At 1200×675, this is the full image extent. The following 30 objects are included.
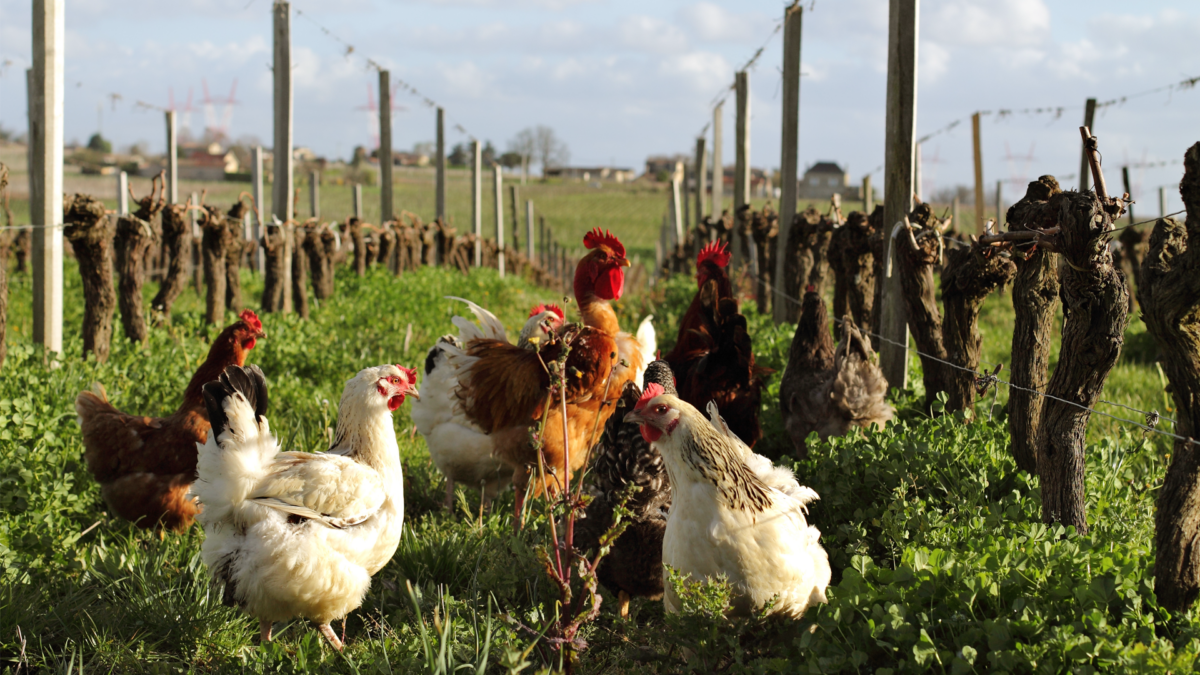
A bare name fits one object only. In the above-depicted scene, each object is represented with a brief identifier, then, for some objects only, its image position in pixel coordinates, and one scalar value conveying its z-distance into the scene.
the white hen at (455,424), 4.86
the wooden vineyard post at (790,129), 7.64
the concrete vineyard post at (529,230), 31.39
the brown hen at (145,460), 4.20
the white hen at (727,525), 2.87
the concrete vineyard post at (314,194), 22.42
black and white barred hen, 3.69
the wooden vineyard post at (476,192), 21.20
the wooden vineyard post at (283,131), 10.18
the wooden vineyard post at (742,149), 10.52
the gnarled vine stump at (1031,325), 3.47
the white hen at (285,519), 3.17
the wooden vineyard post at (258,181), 16.31
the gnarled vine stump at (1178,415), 2.29
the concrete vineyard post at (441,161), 18.52
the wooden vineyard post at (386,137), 14.70
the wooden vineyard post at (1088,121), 8.14
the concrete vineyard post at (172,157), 14.34
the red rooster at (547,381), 4.64
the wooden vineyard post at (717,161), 15.26
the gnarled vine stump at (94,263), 5.86
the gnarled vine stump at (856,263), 6.16
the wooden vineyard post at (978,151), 8.29
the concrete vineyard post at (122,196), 12.13
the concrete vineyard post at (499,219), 22.94
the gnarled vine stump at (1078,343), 2.67
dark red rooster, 4.82
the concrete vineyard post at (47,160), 5.50
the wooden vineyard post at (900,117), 4.82
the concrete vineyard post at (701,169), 18.12
